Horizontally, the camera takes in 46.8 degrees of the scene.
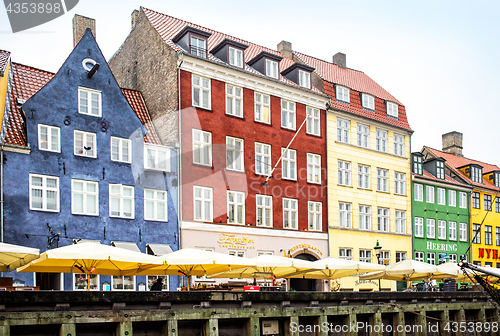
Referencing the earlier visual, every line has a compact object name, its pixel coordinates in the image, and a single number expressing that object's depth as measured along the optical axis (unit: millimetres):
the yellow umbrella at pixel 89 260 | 16719
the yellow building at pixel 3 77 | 23938
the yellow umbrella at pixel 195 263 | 19016
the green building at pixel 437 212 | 41906
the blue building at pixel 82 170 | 23469
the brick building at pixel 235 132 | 29328
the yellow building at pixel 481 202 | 47094
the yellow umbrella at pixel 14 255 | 17141
